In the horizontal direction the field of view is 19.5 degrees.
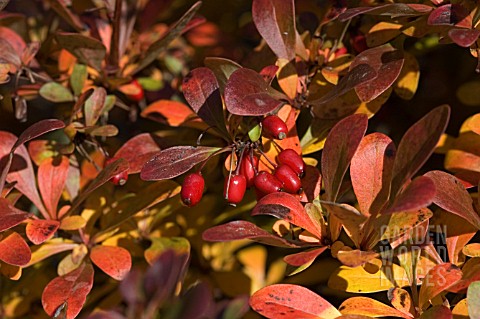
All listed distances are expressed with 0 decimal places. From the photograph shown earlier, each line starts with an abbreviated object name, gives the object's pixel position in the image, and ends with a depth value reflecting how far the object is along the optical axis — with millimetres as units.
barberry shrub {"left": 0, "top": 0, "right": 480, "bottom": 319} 424
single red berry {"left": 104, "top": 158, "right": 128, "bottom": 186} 462
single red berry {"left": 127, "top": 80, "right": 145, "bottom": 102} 521
